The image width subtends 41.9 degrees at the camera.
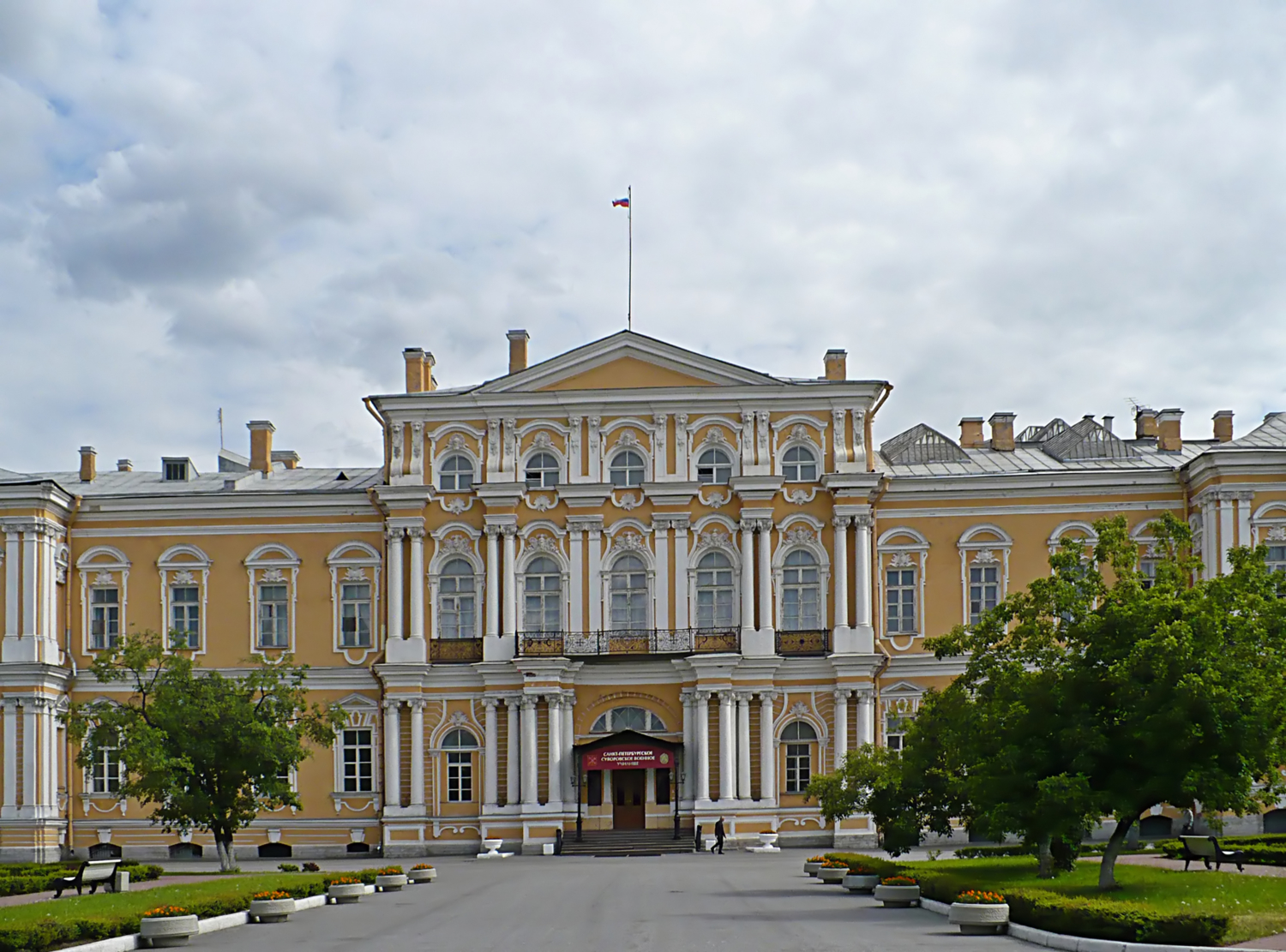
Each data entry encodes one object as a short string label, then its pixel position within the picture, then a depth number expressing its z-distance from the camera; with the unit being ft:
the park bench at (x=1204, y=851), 100.12
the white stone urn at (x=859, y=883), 101.71
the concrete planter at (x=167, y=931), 75.66
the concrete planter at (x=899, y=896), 91.66
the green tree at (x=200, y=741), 130.31
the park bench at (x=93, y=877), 99.81
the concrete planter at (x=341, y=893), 102.42
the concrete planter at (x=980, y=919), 75.10
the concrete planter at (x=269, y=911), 89.25
